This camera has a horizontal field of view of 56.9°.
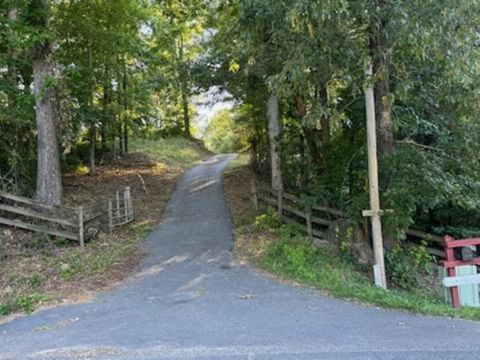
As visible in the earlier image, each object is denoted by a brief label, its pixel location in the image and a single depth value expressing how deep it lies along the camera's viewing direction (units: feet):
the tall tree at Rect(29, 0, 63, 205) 36.14
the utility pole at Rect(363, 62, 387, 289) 26.13
